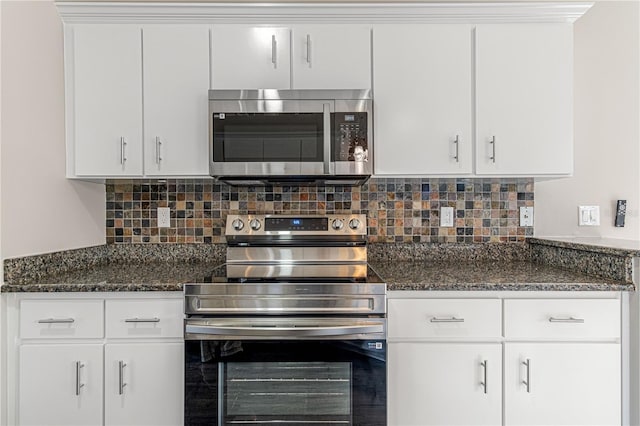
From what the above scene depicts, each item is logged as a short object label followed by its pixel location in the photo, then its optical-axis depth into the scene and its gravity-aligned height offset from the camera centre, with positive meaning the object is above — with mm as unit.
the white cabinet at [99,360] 1534 -605
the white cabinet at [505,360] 1537 -608
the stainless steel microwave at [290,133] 1762 +371
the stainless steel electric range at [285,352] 1479 -554
